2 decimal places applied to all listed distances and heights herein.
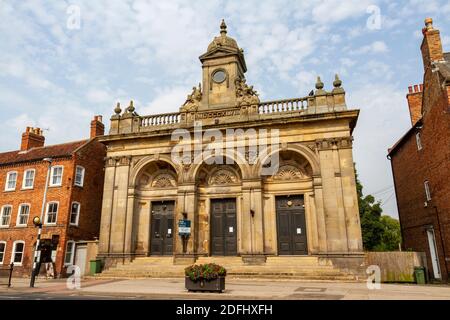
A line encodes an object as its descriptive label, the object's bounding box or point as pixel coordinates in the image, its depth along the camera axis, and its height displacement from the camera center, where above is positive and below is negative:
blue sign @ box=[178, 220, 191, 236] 20.50 +1.22
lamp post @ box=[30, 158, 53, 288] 16.19 -0.27
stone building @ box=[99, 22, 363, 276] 19.58 +4.46
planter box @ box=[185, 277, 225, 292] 12.34 -1.32
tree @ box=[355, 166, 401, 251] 35.84 +2.43
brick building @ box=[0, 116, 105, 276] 24.06 +3.61
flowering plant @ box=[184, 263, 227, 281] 12.32 -0.86
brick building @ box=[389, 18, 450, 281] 18.50 +5.26
